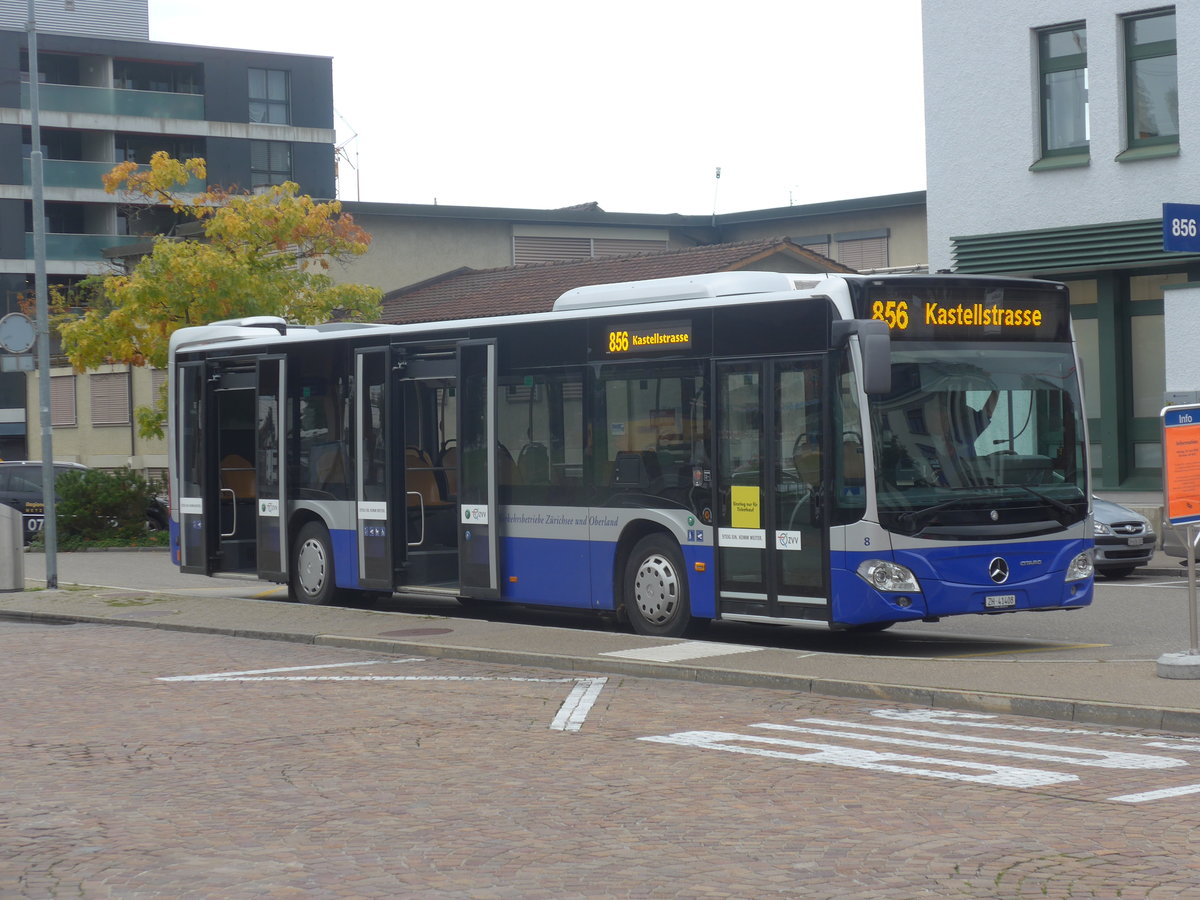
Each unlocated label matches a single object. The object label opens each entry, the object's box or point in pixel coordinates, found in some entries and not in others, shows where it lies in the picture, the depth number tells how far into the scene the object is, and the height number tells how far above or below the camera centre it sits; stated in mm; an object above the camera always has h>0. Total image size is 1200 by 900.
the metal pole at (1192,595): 11648 -1031
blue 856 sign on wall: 17844 +2199
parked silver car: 21531 -1231
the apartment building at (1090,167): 25562 +4206
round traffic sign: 21688 +1650
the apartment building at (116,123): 61375 +12380
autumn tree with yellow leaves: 32531 +3483
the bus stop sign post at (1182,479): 11617 -249
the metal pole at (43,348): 21734 +1483
